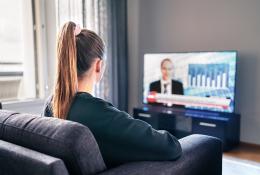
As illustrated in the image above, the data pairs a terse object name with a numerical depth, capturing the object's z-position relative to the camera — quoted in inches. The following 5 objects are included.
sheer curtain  133.7
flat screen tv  115.3
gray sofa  33.4
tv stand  112.9
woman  39.1
